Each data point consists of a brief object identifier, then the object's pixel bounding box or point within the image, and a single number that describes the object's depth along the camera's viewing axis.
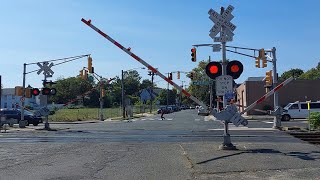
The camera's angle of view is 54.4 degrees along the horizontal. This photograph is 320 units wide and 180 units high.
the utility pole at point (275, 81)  19.52
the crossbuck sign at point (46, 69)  22.75
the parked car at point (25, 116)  28.61
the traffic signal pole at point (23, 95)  22.89
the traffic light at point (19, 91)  24.62
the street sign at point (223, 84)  9.92
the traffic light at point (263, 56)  22.73
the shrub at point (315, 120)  16.50
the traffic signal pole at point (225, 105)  9.81
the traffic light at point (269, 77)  21.93
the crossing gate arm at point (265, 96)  10.10
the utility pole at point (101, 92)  41.45
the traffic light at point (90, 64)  25.45
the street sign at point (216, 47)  10.48
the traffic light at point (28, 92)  24.47
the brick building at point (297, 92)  43.28
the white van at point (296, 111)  30.13
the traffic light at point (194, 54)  22.73
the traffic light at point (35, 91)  22.60
